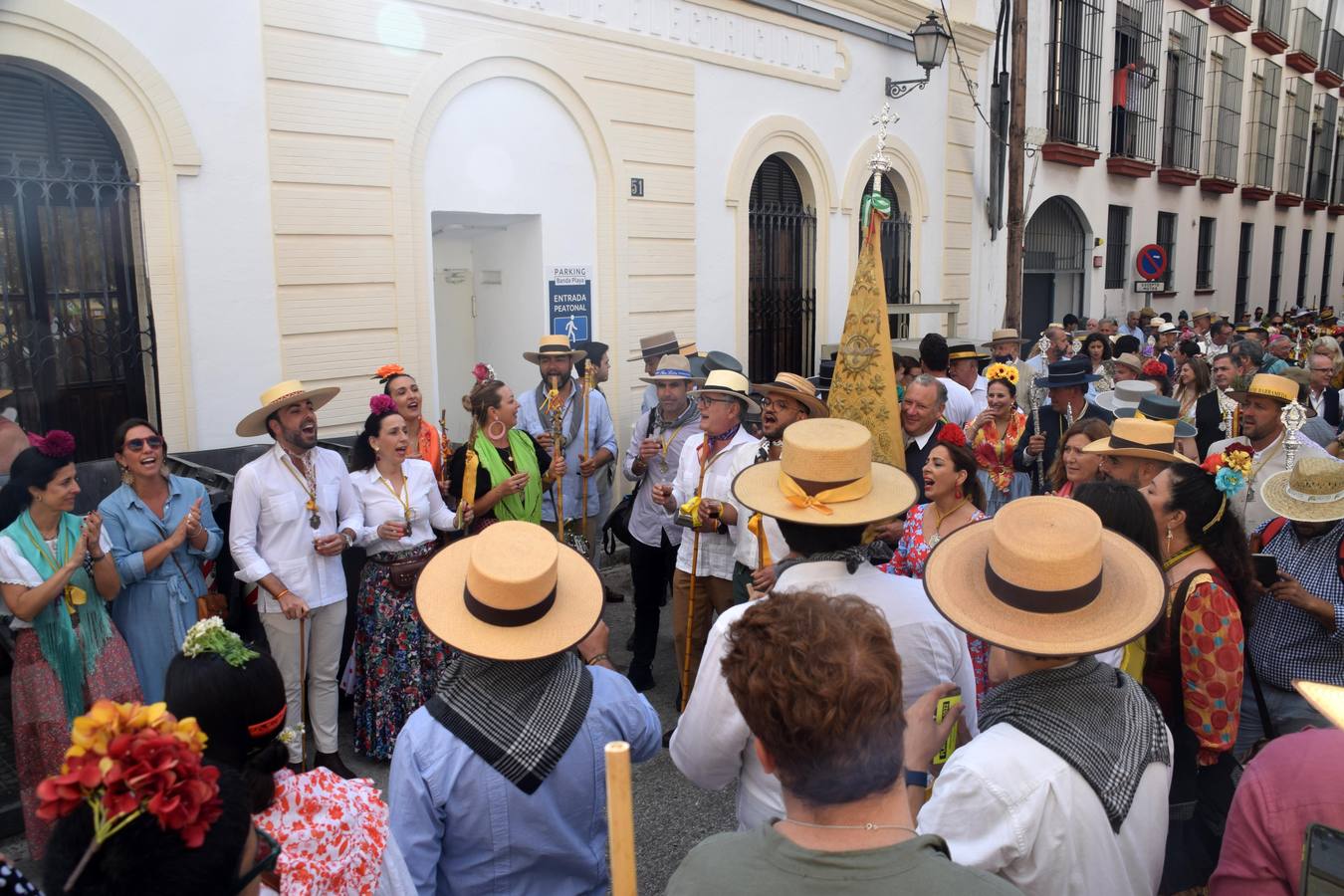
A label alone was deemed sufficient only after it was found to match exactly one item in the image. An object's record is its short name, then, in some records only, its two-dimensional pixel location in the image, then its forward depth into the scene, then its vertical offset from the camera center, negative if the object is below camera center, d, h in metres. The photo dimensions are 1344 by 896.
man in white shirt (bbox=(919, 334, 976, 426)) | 7.06 -0.64
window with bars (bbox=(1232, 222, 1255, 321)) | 23.64 +0.58
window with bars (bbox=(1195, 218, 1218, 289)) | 21.52 +0.82
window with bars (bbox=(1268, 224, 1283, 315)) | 25.52 +0.68
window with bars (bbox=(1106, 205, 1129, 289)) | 17.84 +0.86
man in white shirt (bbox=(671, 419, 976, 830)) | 2.50 -0.79
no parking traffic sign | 16.25 +0.52
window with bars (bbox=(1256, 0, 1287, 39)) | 23.03 +6.50
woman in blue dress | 4.31 -1.09
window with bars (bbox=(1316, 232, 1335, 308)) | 29.22 +0.62
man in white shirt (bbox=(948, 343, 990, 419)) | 8.07 -0.62
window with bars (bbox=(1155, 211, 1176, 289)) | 19.64 +1.09
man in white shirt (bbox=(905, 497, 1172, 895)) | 1.98 -0.91
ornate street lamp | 11.18 +2.84
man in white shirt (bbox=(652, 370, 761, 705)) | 4.95 -1.03
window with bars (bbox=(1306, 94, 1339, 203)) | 27.55 +4.03
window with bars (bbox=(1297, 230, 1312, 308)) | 27.25 +0.78
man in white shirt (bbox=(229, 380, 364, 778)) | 4.52 -1.11
